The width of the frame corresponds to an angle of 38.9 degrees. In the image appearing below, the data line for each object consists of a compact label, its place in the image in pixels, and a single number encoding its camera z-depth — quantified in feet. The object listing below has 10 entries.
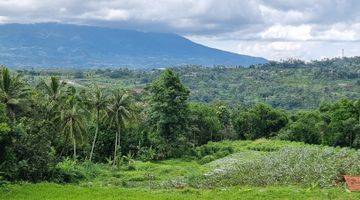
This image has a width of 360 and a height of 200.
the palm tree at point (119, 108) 199.82
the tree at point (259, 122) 307.78
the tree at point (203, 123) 265.13
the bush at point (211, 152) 216.95
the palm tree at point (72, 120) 179.42
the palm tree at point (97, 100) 195.31
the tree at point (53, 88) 182.80
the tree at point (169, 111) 213.66
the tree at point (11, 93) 157.28
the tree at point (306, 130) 275.39
